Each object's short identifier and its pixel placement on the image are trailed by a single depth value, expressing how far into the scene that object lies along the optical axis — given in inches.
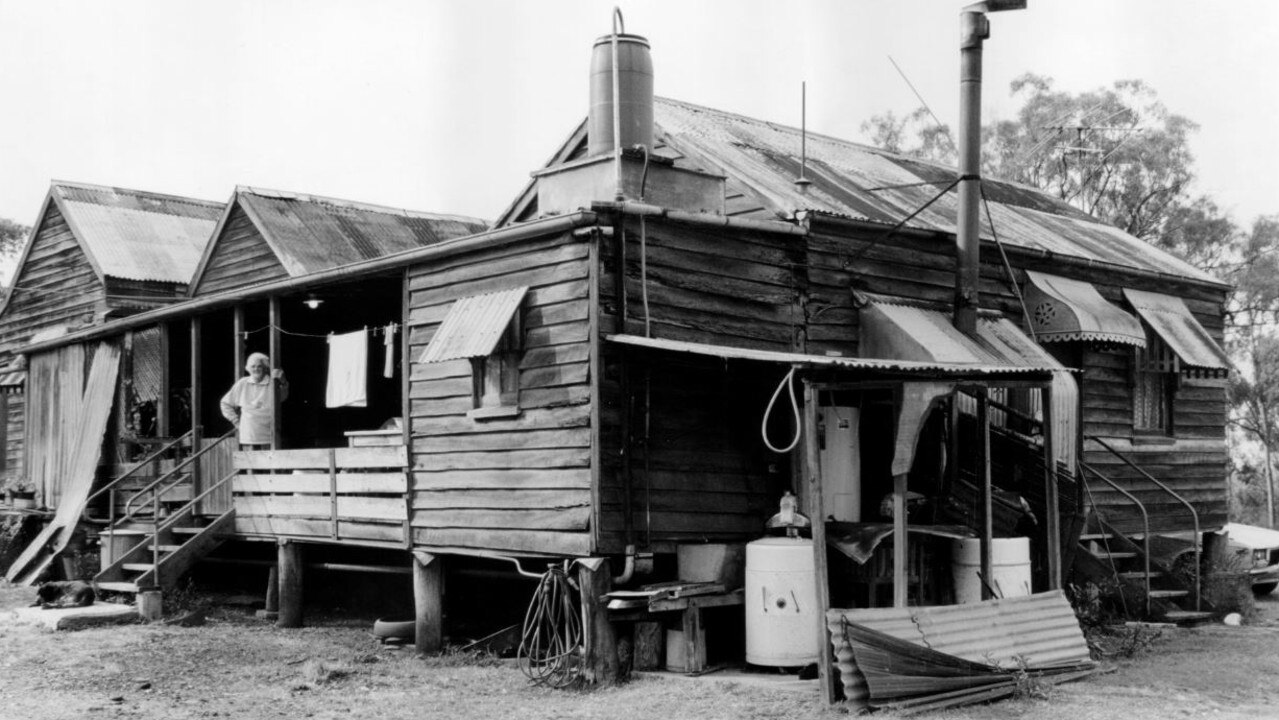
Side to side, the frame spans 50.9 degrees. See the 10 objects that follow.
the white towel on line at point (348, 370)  602.5
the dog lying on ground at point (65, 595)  641.0
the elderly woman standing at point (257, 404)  662.5
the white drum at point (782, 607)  458.9
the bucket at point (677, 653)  473.1
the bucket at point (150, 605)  618.8
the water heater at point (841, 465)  522.9
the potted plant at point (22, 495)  856.9
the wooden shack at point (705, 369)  479.8
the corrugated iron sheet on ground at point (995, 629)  410.9
